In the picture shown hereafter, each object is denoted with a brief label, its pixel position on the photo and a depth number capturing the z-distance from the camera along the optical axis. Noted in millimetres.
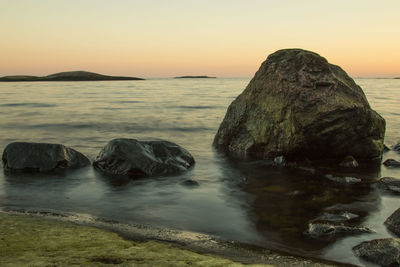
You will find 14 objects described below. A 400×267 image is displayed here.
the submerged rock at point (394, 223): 6291
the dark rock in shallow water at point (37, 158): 10570
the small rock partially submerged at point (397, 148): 14006
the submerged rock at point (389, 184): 8719
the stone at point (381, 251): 5117
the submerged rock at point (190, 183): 9356
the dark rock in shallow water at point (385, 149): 13836
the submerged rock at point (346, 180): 9547
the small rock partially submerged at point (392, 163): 11344
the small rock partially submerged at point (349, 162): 11133
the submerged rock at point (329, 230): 6159
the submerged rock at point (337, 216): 6887
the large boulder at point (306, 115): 11320
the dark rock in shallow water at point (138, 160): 10250
